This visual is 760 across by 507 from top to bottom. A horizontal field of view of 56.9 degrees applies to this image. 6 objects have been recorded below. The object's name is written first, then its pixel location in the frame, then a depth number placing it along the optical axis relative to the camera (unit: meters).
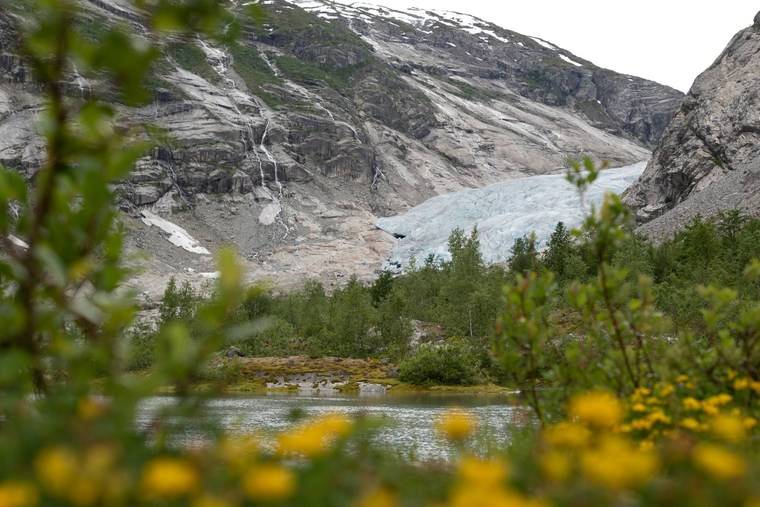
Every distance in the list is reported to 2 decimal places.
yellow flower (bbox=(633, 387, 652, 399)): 5.82
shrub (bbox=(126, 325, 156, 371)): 50.05
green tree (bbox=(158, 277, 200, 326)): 66.00
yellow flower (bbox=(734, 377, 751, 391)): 5.77
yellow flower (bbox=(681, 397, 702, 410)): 5.15
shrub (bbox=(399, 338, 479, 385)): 49.25
